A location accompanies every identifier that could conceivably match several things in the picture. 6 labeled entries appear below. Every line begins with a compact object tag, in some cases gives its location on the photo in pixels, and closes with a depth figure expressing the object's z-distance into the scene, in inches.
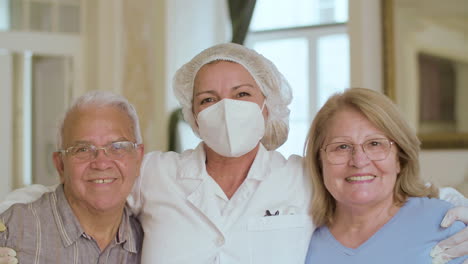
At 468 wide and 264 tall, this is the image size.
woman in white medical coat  65.2
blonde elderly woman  60.9
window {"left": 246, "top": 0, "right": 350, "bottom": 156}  172.9
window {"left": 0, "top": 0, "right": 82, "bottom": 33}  157.6
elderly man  61.8
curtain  148.4
